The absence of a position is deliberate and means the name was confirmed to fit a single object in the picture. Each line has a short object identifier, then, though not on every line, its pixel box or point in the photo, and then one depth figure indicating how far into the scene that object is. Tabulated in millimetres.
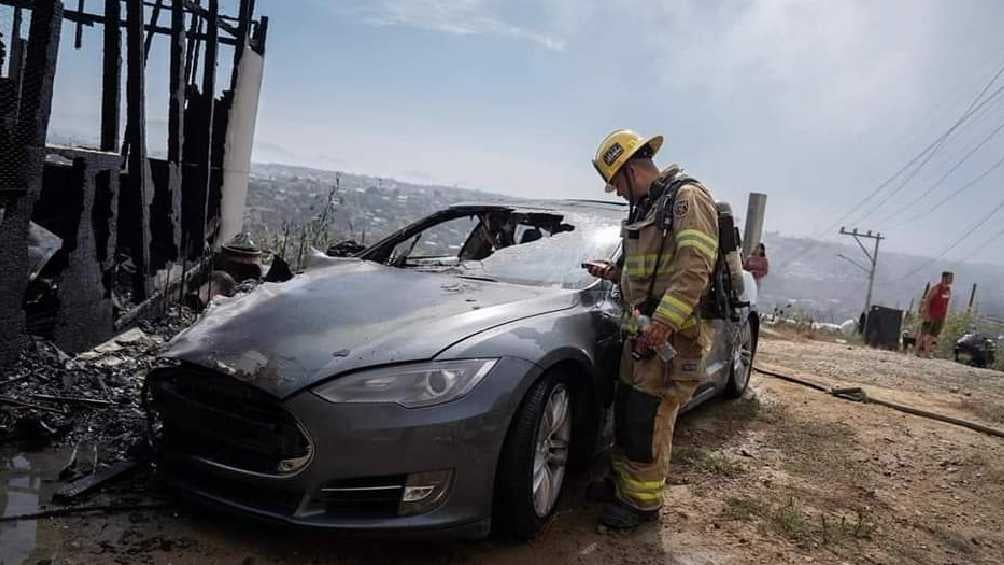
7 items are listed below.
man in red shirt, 11766
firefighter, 3072
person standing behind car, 11344
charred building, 4012
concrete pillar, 11484
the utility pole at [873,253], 41253
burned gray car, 2465
